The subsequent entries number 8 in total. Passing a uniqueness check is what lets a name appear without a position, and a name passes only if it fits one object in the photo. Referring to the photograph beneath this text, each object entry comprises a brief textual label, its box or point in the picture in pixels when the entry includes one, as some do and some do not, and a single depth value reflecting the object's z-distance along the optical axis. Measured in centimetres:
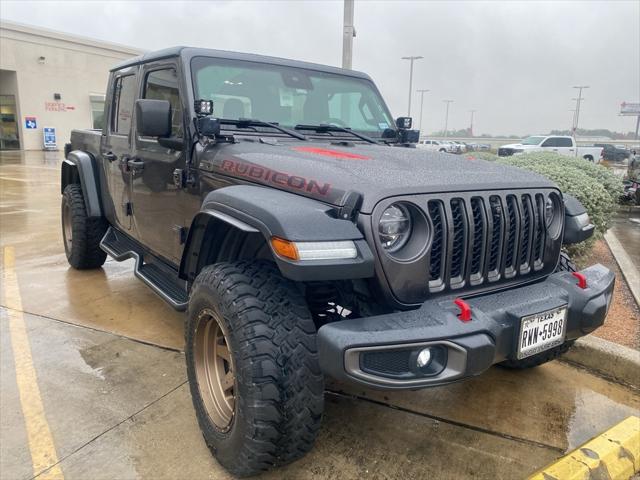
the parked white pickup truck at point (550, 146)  2542
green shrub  543
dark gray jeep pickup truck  203
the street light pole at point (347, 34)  840
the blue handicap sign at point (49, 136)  2612
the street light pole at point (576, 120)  5860
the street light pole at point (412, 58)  3574
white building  2464
